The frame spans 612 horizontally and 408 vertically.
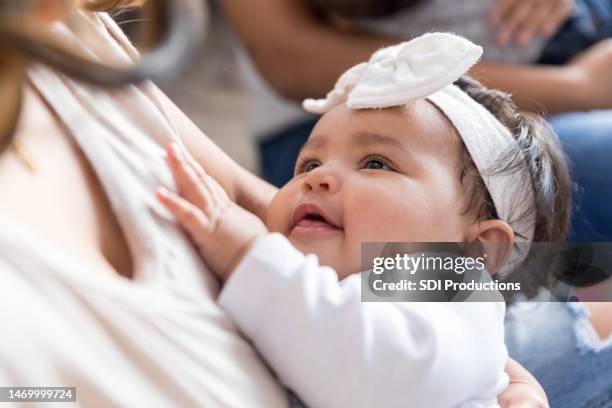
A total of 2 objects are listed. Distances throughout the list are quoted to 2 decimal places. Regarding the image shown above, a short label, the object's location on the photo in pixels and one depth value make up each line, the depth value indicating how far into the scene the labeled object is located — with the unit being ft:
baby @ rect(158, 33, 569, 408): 3.30
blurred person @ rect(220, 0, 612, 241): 5.72
